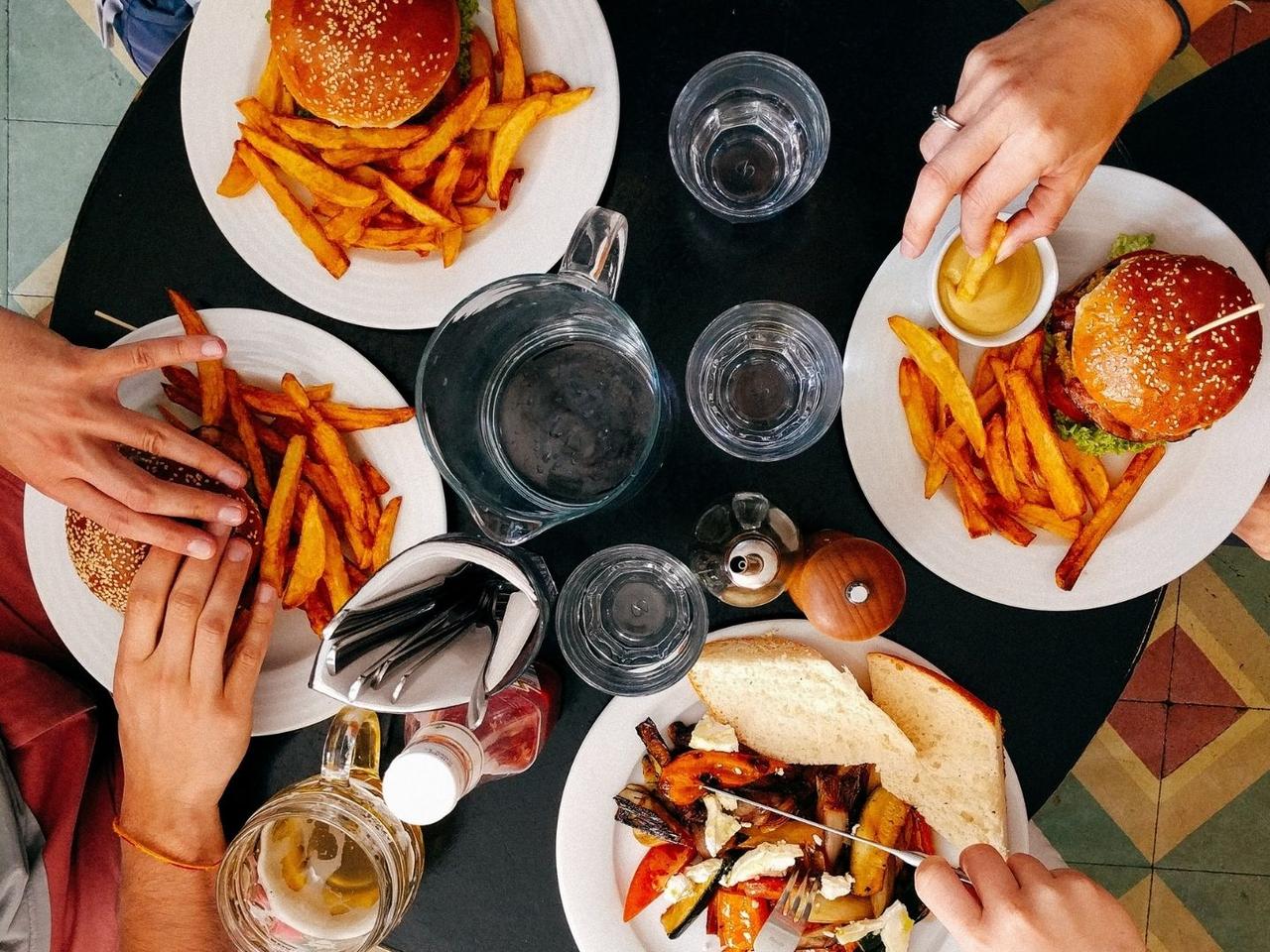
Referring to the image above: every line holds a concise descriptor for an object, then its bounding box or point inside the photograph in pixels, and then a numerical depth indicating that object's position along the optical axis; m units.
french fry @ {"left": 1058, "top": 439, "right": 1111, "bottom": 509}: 0.61
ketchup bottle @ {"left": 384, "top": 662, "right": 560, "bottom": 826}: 0.50
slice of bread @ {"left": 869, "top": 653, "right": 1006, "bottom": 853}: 0.61
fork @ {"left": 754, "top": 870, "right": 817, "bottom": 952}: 0.62
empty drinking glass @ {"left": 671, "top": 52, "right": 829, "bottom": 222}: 0.62
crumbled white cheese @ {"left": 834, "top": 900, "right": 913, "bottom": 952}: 0.62
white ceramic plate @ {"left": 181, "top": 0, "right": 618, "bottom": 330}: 0.61
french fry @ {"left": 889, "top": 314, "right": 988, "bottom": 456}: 0.59
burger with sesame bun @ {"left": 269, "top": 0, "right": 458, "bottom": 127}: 0.57
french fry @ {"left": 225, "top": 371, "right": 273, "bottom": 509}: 0.61
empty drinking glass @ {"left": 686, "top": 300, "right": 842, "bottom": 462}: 0.61
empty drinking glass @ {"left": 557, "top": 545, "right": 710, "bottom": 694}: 0.61
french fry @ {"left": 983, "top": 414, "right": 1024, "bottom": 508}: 0.60
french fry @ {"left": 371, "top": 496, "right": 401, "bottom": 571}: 0.62
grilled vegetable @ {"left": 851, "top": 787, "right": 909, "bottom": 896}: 0.64
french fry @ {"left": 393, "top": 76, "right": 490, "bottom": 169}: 0.59
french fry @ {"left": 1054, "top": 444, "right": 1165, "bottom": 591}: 0.60
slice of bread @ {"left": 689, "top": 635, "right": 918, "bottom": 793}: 0.62
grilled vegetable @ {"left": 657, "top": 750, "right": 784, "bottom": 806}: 0.63
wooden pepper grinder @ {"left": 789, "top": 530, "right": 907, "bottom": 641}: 0.58
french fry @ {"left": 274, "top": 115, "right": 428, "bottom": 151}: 0.59
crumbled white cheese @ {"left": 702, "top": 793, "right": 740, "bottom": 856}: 0.63
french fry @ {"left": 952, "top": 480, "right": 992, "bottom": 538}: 0.60
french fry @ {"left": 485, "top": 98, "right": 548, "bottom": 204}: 0.58
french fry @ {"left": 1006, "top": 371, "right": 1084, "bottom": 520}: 0.59
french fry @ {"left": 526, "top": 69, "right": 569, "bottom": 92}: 0.60
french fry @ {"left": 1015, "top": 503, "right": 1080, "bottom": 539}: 0.61
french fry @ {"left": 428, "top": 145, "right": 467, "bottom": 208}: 0.60
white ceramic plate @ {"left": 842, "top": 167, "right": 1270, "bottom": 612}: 0.61
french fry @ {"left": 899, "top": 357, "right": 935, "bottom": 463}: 0.61
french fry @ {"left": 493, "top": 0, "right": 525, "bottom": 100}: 0.59
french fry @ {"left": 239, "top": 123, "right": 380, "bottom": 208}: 0.59
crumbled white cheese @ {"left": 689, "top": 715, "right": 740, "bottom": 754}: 0.63
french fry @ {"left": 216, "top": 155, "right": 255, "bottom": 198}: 0.61
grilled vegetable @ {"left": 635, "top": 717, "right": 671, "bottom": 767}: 0.63
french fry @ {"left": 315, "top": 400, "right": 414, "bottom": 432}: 0.61
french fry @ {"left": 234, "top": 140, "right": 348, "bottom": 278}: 0.60
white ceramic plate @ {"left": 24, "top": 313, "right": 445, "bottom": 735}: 0.62
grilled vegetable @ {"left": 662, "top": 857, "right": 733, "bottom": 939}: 0.64
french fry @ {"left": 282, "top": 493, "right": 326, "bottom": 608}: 0.60
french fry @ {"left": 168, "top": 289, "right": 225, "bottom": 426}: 0.60
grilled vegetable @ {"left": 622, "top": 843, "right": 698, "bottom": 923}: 0.65
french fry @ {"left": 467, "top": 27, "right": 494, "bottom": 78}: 0.62
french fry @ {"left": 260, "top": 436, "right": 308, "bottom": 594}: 0.60
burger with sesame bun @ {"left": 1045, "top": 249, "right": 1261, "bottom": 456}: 0.57
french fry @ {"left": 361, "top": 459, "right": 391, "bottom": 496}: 0.62
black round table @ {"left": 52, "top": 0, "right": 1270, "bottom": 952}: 0.62
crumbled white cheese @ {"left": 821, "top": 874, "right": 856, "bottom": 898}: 0.62
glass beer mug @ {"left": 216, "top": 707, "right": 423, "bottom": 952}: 0.58
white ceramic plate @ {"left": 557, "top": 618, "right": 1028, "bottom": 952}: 0.63
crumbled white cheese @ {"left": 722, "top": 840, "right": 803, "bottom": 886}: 0.62
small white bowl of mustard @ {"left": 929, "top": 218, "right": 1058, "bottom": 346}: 0.59
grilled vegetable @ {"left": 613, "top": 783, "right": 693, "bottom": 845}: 0.64
